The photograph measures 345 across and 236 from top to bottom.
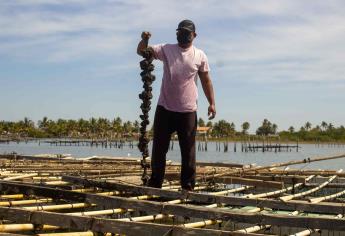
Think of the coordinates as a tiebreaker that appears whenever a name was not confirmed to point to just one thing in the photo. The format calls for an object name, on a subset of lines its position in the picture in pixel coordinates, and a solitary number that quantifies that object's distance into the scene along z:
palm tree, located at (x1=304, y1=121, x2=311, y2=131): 177.62
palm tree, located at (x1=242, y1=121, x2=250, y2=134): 170.50
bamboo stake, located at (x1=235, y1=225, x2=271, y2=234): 3.60
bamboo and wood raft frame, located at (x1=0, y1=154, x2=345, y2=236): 3.34
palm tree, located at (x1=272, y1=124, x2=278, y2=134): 173.88
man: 5.50
